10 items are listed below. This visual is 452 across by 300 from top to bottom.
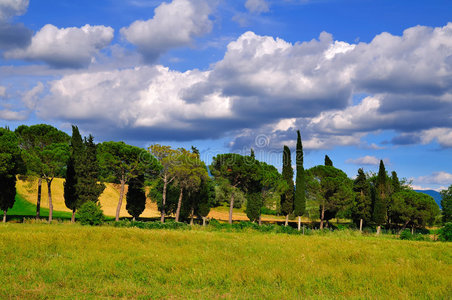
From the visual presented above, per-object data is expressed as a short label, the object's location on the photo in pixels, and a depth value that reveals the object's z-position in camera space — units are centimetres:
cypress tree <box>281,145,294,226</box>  6069
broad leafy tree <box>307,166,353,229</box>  5978
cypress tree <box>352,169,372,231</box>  6281
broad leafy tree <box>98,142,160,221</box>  4594
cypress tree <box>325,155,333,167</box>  7700
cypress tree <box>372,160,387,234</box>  6212
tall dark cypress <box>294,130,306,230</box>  5878
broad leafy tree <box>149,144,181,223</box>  4744
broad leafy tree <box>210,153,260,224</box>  5591
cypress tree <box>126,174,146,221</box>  5159
